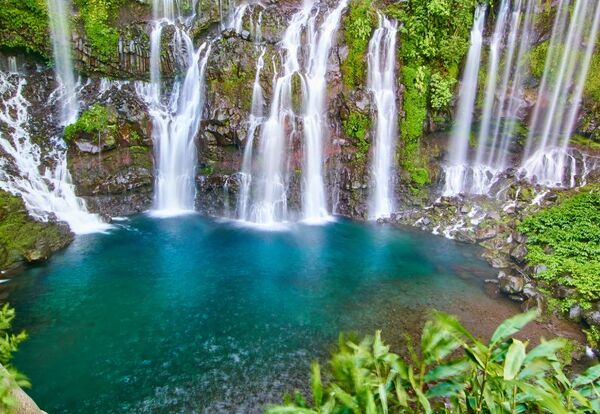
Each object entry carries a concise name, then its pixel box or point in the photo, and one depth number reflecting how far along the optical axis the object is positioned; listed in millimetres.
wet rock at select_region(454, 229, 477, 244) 15977
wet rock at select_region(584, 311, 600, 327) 10039
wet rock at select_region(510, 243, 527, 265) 13548
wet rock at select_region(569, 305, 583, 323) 10469
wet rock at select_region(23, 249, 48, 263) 12742
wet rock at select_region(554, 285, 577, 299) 11016
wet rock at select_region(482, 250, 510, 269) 13797
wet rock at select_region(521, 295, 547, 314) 11004
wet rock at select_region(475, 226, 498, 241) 15834
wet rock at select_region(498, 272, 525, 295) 11712
